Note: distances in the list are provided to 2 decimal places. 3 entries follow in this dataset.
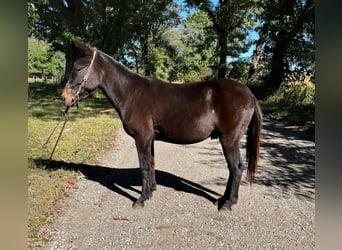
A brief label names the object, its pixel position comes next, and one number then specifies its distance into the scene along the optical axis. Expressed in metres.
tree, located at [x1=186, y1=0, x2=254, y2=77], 25.41
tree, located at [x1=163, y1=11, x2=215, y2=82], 40.68
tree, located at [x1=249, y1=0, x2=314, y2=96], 15.32
